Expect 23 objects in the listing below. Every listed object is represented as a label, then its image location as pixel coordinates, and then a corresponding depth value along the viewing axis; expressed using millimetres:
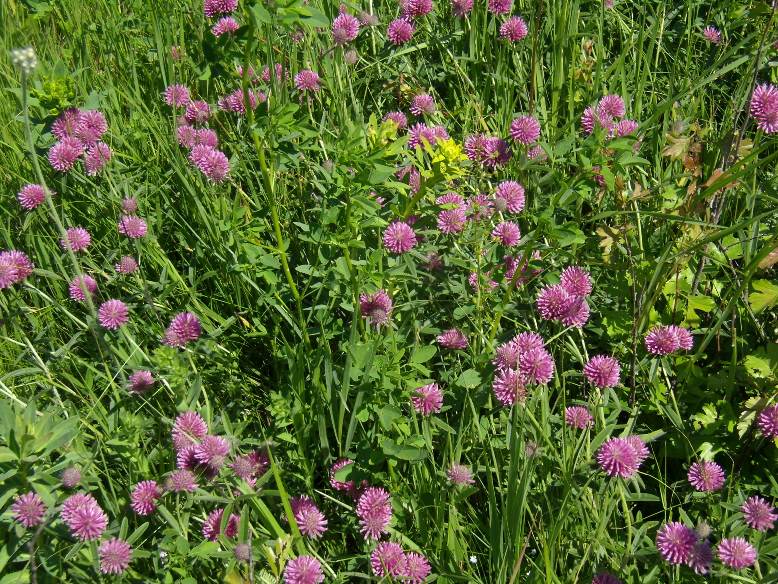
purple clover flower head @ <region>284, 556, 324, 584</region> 1105
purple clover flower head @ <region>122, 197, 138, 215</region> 1299
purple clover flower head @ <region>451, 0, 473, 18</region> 1457
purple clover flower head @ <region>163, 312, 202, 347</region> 1226
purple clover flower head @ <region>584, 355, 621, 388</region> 1189
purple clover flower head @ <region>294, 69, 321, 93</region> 1397
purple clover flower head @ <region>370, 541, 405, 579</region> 1117
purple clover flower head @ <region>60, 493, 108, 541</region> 1110
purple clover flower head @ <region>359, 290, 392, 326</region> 1181
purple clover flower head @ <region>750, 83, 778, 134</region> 1260
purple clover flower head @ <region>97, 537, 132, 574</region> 1107
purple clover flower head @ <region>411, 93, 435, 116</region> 1380
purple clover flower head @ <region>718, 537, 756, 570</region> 1080
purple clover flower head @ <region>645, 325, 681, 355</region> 1209
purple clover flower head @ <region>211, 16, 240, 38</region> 1370
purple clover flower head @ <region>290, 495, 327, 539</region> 1144
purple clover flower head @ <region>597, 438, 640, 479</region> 1121
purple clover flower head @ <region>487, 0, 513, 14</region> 1452
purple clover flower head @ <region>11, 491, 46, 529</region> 1106
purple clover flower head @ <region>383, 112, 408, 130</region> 1367
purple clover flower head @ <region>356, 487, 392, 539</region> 1137
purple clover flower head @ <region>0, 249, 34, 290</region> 1270
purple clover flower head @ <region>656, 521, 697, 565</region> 1087
